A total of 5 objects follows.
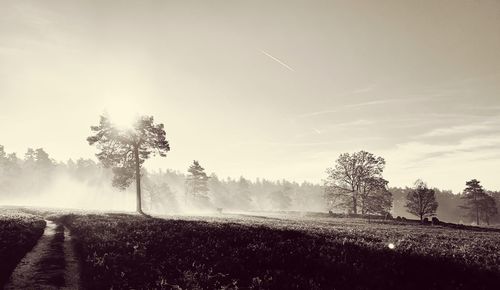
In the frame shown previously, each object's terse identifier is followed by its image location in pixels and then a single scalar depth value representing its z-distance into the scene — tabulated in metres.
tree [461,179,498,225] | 94.25
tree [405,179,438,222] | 55.25
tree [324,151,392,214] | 61.72
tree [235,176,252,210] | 163.00
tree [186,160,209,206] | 94.62
